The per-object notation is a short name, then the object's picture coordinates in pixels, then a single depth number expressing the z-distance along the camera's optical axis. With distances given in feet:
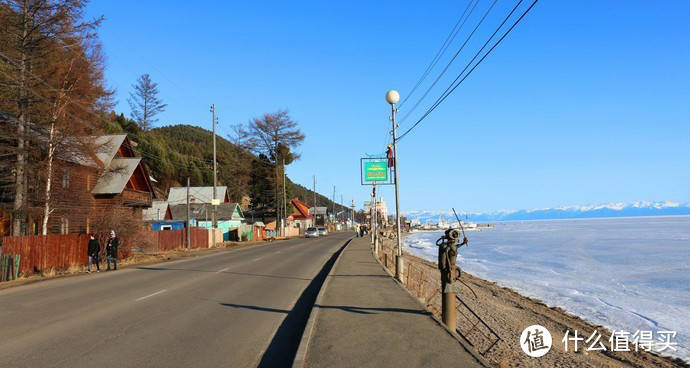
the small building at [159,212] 174.50
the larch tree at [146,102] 279.69
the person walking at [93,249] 68.39
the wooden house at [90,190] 85.66
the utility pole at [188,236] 123.50
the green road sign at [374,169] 93.97
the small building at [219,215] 196.03
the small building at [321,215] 459.24
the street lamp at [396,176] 52.42
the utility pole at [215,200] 136.15
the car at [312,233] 244.83
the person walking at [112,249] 72.64
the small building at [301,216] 363.31
